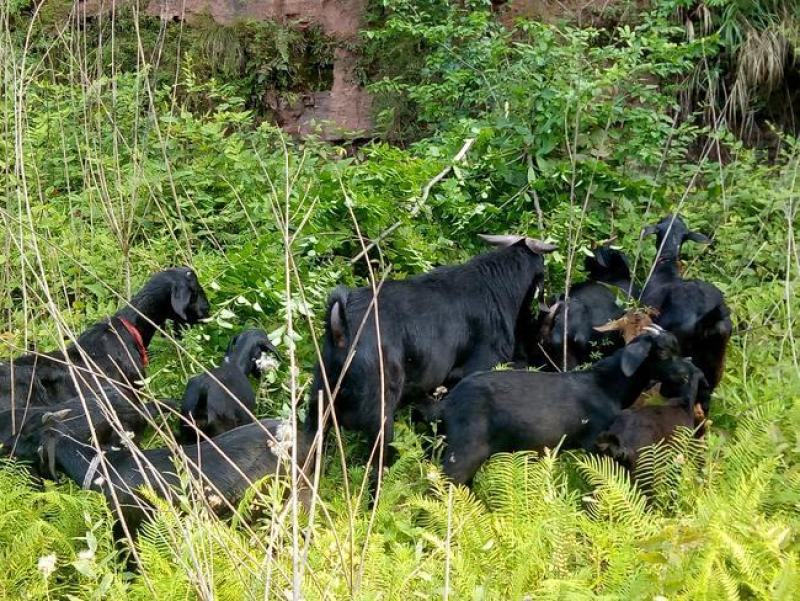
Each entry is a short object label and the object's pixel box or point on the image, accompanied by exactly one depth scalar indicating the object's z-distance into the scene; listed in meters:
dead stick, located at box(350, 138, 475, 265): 7.94
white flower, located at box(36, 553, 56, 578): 3.55
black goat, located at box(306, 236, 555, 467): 5.89
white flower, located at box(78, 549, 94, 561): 3.82
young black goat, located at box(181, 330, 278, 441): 6.38
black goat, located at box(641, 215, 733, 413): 6.51
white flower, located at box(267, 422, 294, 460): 3.13
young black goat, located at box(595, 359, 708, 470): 5.66
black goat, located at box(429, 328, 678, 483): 5.70
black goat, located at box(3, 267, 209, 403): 6.79
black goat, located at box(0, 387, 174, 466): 5.82
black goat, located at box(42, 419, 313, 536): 5.36
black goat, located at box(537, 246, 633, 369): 7.04
